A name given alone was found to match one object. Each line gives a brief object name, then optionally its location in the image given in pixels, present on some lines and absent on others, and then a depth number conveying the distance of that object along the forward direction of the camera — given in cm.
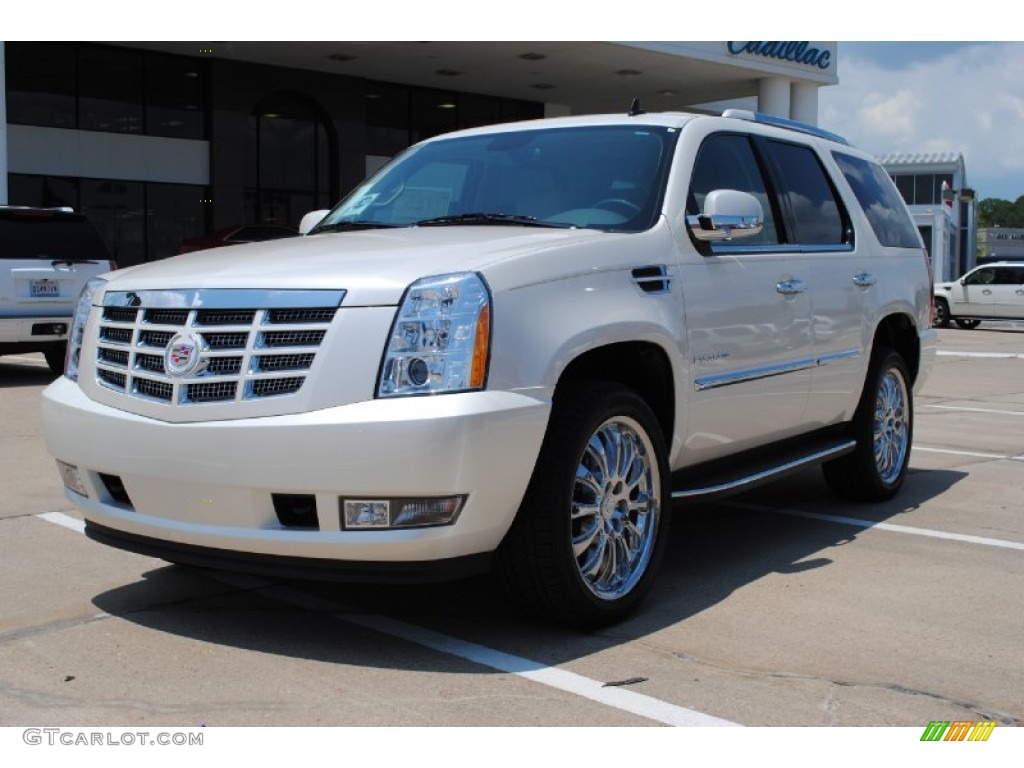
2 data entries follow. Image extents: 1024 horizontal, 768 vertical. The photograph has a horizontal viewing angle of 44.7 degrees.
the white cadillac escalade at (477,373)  389
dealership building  2505
